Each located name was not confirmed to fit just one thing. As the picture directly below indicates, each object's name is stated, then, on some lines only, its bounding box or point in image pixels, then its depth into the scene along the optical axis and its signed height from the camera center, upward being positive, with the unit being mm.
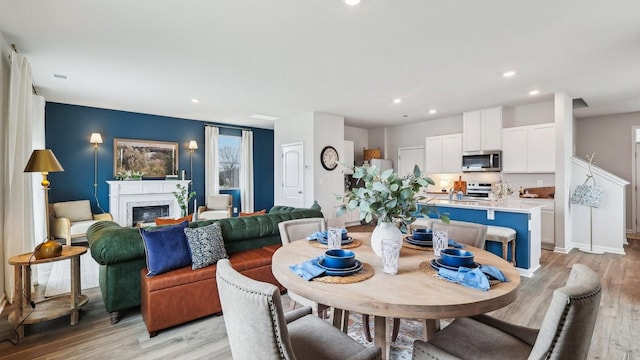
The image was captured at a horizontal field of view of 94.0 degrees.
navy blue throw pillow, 2420 -593
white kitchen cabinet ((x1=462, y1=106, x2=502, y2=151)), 5824 +947
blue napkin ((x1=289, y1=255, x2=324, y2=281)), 1392 -451
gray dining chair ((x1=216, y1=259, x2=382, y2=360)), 964 -501
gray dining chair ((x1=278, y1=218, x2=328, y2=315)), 2453 -439
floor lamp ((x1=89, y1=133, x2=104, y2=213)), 5906 +143
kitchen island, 3760 -606
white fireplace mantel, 5941 -373
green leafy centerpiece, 1643 -136
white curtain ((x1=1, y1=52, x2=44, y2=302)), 2854 +35
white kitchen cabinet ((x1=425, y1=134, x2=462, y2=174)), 6500 +516
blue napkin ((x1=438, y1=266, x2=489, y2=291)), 1237 -438
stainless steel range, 6086 -265
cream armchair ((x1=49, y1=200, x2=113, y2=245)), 5034 -719
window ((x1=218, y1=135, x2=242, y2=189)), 7723 +465
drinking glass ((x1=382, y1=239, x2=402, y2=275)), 1451 -387
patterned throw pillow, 2588 -608
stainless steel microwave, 5792 +318
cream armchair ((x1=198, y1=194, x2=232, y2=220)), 6886 -650
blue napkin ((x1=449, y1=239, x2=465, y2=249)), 1857 -429
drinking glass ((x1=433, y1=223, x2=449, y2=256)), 1722 -375
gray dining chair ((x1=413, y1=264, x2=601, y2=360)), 903 -561
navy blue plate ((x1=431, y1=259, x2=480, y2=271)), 1440 -439
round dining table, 1120 -476
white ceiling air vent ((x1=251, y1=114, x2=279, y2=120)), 6625 +1387
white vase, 1688 -327
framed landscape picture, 6172 +445
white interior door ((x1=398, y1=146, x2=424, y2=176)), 7574 +491
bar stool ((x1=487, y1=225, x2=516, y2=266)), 3553 -731
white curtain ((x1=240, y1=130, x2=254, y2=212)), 7992 +93
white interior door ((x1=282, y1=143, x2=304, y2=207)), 6641 +51
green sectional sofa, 2416 -702
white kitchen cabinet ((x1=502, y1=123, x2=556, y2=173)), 5168 +494
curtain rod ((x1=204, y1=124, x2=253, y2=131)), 7715 +1326
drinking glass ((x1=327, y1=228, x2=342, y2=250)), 1874 -384
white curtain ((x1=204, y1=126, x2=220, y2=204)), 7344 +392
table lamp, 2398 +91
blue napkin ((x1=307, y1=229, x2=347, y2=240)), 2127 -424
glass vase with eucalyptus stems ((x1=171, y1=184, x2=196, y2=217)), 6417 -410
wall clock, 6492 +436
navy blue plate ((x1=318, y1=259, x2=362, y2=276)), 1406 -446
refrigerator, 7785 +369
